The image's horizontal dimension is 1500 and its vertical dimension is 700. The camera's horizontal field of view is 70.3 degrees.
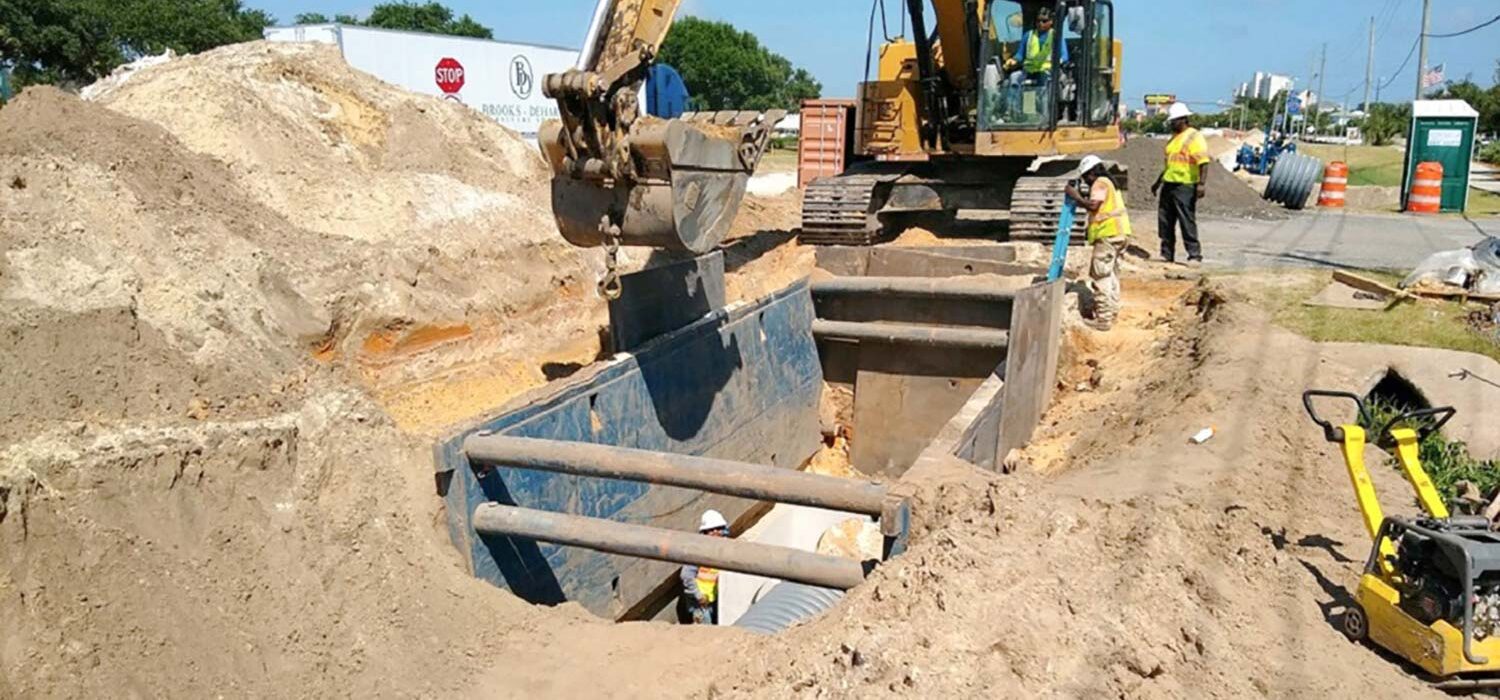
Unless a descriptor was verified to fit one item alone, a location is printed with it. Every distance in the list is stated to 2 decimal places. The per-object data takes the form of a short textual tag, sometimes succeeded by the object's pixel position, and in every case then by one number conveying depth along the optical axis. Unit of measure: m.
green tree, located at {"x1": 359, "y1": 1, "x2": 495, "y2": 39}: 61.66
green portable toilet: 19.75
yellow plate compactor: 3.72
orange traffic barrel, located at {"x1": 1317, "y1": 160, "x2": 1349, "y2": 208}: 20.92
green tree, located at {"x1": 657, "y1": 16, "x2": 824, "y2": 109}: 66.44
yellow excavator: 10.09
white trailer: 17.31
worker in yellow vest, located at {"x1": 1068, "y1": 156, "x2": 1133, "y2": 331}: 8.90
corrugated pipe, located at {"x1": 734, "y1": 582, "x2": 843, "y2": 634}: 5.48
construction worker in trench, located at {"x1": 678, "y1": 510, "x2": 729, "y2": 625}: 6.66
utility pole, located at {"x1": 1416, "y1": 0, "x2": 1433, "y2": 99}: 26.53
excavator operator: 10.02
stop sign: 18.95
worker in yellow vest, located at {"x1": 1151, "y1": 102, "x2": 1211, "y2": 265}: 11.01
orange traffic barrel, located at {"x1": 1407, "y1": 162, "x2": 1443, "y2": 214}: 19.53
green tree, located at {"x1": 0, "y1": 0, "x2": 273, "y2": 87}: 31.94
